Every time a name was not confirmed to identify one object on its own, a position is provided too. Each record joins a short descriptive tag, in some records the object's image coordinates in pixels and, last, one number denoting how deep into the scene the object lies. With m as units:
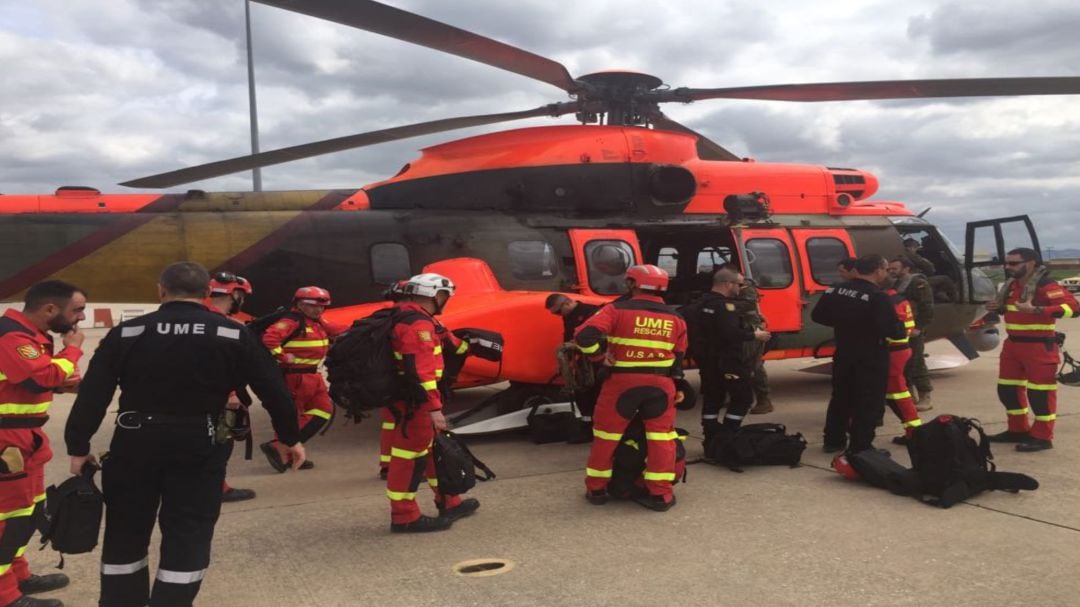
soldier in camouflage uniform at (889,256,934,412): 7.98
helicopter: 7.15
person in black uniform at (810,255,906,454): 5.86
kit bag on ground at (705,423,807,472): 6.02
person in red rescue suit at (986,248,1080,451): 6.37
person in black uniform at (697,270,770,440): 6.06
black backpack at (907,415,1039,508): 5.00
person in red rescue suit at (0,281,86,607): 3.49
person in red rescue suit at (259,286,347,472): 6.22
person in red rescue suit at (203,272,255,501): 5.98
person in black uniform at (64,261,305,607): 3.02
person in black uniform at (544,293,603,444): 6.72
